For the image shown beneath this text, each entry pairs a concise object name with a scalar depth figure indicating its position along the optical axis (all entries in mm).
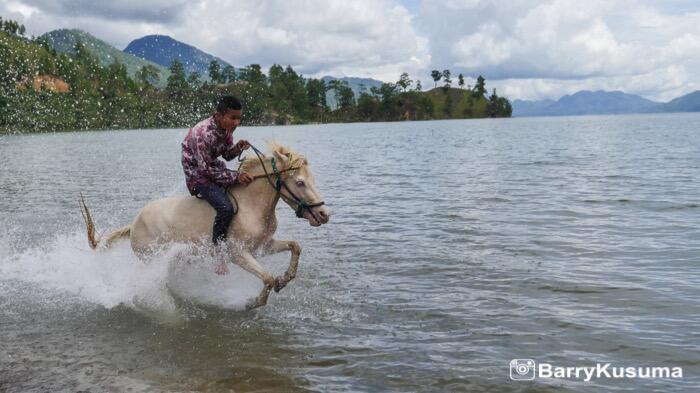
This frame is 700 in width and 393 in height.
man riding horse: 9391
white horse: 9289
